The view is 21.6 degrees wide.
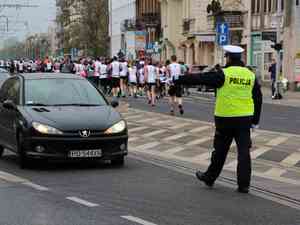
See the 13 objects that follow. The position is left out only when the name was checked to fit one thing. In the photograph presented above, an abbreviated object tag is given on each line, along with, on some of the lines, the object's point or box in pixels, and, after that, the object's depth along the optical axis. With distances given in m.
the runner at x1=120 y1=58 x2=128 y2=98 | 32.28
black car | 11.49
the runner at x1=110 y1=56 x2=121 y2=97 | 31.83
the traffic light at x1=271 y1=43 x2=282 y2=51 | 35.38
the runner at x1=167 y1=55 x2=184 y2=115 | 23.06
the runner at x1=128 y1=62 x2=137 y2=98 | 34.31
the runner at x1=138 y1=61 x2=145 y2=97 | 32.83
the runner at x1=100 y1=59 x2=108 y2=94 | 33.98
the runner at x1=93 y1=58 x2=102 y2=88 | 34.96
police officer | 9.94
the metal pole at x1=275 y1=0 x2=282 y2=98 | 35.94
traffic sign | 36.06
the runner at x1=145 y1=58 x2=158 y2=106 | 28.03
